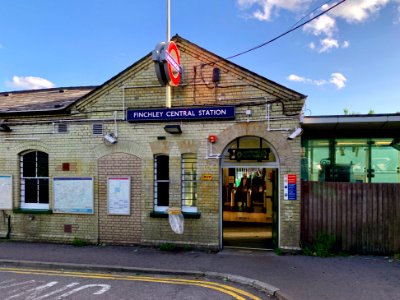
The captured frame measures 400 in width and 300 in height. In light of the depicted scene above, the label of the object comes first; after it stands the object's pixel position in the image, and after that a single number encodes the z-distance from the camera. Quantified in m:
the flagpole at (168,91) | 9.43
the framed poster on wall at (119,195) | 10.05
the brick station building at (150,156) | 9.27
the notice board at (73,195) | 10.35
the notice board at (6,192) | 11.08
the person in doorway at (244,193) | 15.36
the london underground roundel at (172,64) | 8.65
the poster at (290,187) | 8.98
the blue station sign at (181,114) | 9.38
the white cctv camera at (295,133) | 8.83
